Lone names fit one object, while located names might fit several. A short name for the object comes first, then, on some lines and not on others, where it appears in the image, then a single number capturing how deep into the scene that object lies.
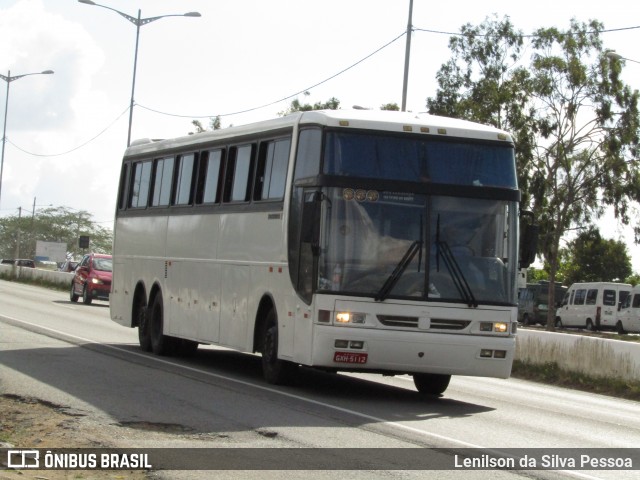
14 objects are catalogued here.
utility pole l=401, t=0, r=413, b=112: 37.00
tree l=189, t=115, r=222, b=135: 69.56
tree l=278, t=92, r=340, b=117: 64.38
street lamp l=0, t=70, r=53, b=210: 67.50
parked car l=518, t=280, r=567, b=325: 65.25
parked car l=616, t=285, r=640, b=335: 56.75
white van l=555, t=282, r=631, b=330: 59.12
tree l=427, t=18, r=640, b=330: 54.62
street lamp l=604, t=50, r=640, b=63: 44.04
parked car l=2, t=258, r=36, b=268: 101.74
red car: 45.09
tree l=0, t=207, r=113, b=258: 166.00
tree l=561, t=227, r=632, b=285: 98.81
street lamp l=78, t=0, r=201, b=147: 45.94
